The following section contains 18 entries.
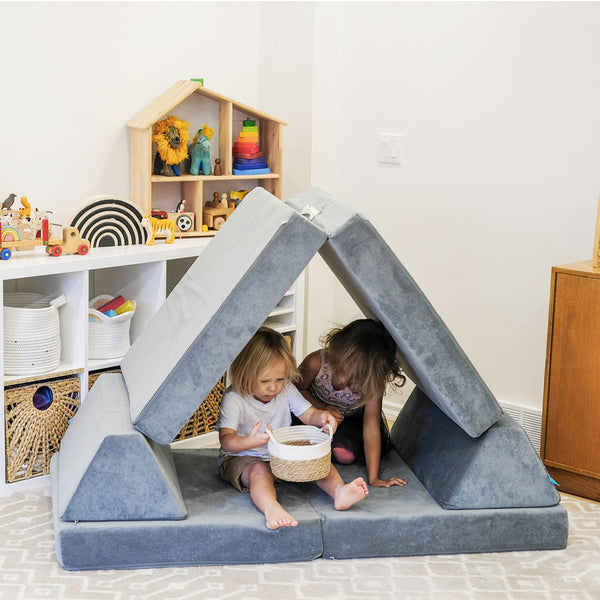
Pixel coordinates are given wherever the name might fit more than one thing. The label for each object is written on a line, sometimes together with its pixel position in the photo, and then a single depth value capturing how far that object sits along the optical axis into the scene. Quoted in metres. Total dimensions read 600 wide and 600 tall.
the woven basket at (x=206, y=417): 2.85
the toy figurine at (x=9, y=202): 2.53
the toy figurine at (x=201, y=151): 3.12
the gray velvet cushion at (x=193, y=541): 1.96
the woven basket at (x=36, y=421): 2.45
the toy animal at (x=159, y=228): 2.86
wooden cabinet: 2.45
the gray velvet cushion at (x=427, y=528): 2.07
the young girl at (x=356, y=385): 2.32
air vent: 3.00
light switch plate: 3.22
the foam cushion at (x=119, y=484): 1.98
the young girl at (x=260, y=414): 2.14
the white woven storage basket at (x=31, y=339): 2.44
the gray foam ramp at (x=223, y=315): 1.93
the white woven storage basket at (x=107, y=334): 2.67
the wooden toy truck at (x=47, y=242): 2.48
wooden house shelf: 2.99
